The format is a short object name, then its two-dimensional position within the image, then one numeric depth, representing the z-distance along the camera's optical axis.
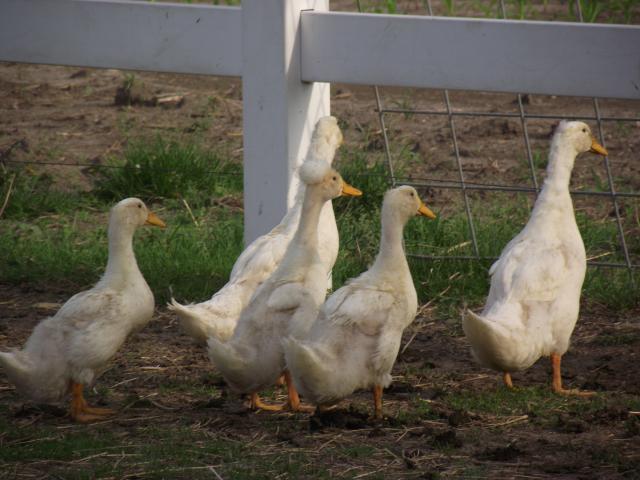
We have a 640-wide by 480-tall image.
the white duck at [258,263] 9.70
